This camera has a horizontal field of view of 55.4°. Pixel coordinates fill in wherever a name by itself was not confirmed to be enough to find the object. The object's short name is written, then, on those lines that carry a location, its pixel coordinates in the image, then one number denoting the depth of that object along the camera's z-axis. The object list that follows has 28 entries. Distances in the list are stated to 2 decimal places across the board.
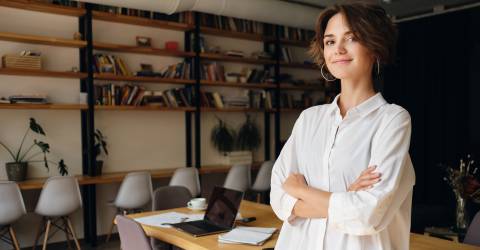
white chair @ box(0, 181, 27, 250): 4.14
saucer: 3.25
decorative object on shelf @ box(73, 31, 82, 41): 5.27
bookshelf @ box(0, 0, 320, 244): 5.02
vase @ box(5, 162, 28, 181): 4.80
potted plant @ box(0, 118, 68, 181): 4.82
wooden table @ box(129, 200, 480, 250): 2.21
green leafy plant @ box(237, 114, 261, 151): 6.89
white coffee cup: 3.26
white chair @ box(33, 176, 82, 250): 4.46
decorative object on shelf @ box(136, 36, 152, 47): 5.91
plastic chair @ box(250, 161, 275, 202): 6.03
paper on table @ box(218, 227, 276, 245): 2.29
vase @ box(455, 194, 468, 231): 3.80
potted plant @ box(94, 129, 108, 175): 5.36
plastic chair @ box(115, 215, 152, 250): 2.26
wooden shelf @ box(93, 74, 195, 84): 5.39
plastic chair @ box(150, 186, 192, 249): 3.54
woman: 1.10
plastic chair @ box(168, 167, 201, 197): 5.35
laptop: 2.57
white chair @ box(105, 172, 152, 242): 4.98
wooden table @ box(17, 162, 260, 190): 4.61
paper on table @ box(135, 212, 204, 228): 2.82
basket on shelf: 4.79
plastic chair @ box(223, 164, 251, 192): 5.72
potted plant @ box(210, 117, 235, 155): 6.65
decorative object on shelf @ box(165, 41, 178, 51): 6.12
